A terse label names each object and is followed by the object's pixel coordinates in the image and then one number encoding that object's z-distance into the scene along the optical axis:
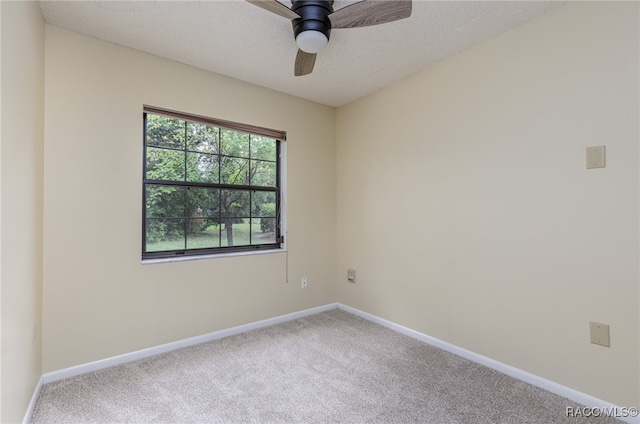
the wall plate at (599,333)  1.78
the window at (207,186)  2.58
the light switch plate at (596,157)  1.79
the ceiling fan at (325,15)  1.59
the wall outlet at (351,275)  3.48
